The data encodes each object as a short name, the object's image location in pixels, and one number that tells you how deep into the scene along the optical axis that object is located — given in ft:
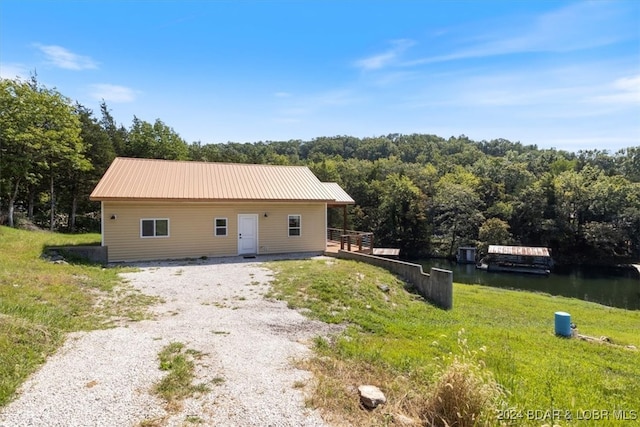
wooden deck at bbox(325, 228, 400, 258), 50.85
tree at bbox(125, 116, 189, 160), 105.81
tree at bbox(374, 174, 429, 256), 127.44
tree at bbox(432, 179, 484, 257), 123.95
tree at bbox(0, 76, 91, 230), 61.93
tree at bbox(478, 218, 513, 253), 111.86
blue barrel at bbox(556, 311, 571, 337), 27.30
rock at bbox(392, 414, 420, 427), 11.40
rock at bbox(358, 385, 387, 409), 12.40
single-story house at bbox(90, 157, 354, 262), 42.42
